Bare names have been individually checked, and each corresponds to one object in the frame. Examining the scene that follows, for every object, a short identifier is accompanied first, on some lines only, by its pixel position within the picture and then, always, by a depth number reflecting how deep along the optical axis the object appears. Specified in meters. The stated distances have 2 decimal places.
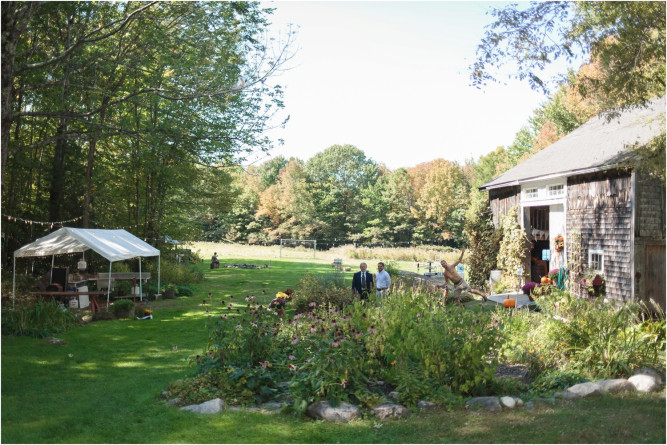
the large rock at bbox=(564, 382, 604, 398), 5.74
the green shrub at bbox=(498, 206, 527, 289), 16.39
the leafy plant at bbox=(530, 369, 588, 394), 6.20
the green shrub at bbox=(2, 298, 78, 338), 9.52
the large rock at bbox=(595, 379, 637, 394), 5.82
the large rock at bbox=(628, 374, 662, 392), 5.88
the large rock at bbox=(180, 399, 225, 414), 5.48
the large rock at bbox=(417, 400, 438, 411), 5.49
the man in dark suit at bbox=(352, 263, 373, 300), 11.29
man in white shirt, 11.37
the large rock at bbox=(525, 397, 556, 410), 5.46
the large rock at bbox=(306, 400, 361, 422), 5.24
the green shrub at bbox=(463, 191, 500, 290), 17.66
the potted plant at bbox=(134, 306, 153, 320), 12.24
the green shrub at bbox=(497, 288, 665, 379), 6.57
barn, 10.98
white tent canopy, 12.41
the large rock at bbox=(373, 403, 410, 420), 5.29
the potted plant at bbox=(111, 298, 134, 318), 12.16
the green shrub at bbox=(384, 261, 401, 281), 16.64
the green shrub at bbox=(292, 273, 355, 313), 12.02
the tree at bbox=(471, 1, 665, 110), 7.50
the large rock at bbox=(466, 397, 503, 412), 5.39
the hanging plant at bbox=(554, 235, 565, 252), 13.98
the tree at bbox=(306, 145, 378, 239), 51.94
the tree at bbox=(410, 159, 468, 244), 46.66
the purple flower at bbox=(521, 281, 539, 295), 12.60
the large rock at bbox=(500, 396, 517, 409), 5.41
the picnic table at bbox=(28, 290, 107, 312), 11.98
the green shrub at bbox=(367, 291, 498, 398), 5.83
